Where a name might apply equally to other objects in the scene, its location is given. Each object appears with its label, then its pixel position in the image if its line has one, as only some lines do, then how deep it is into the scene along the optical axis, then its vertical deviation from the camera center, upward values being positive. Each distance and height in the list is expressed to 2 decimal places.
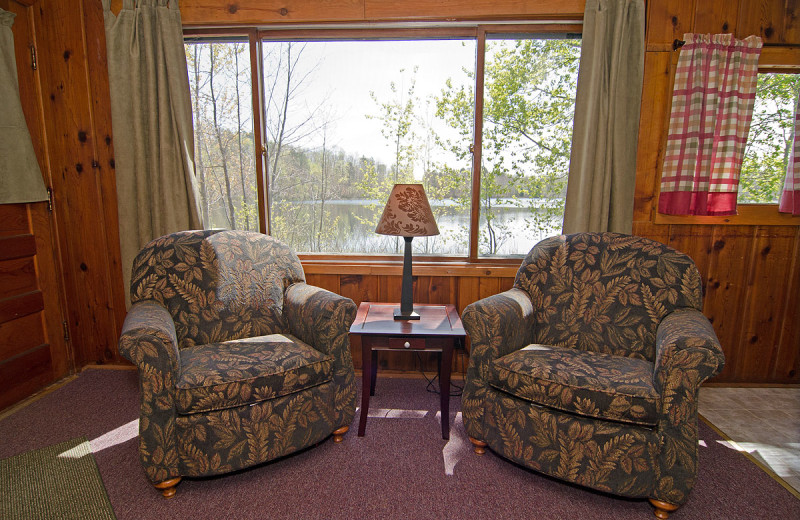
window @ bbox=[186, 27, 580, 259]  2.63 +0.35
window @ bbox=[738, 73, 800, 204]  2.51 +0.31
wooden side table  2.01 -0.70
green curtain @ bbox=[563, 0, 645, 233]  2.36 +0.41
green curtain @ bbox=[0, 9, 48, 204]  2.31 +0.27
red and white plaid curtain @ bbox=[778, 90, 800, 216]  2.45 +0.05
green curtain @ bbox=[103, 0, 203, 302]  2.48 +0.39
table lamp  2.12 -0.12
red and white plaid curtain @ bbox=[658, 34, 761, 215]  2.38 +0.39
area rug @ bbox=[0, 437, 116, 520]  1.59 -1.18
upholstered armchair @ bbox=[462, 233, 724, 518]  1.56 -0.72
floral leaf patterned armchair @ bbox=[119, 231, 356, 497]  1.63 -0.71
